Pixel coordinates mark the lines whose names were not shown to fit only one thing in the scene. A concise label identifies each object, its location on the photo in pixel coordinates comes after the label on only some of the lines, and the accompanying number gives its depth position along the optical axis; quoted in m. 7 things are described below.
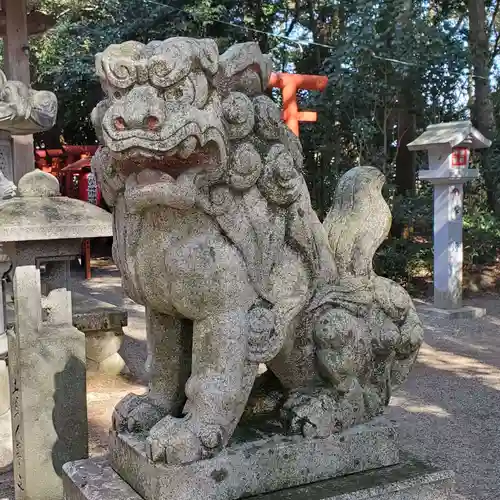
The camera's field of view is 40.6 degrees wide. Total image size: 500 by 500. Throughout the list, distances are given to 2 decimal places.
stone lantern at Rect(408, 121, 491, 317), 7.65
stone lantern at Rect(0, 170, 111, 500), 3.09
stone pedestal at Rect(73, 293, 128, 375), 5.26
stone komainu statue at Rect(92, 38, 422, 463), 1.46
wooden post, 6.26
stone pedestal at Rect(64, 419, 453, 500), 1.53
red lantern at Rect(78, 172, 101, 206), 11.36
